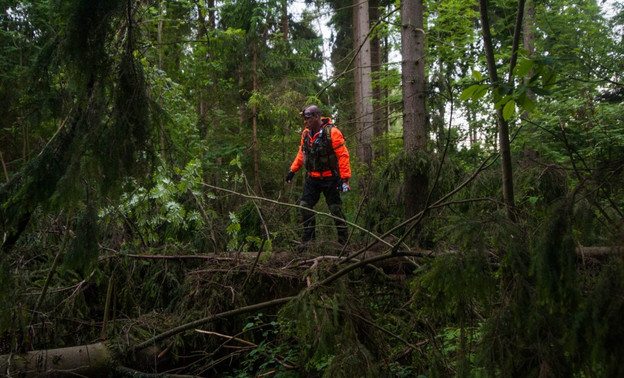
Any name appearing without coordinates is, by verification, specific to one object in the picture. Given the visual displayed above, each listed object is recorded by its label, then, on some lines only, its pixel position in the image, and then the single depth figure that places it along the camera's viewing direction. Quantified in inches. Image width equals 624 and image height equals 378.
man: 245.8
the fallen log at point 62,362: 137.6
